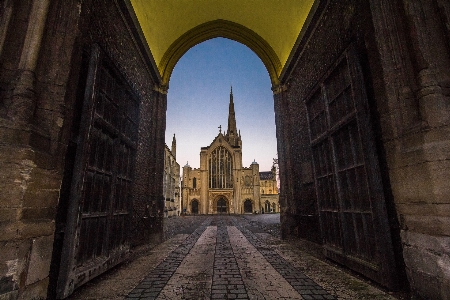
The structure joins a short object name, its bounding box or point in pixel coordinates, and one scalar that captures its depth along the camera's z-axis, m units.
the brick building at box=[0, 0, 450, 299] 2.04
